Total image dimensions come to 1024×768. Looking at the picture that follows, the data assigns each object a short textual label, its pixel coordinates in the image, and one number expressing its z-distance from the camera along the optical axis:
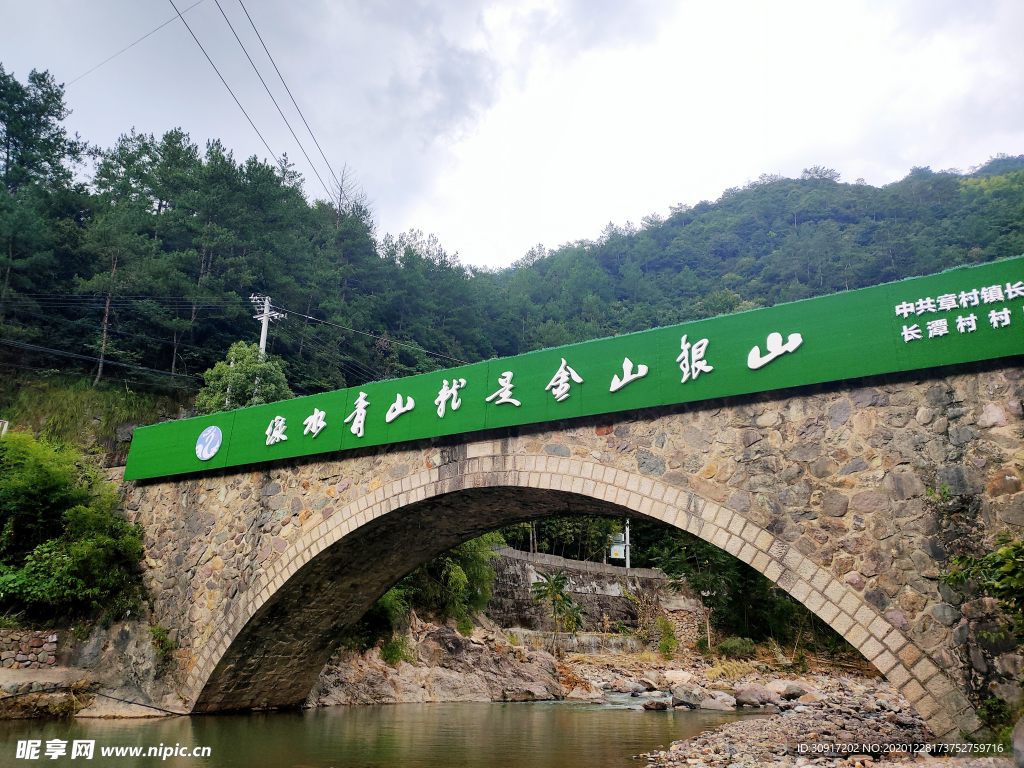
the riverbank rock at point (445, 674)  13.86
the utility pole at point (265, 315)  18.46
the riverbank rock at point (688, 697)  15.54
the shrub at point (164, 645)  10.31
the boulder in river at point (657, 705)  15.12
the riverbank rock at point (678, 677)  19.28
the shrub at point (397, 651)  15.18
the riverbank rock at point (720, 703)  15.23
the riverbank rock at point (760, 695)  15.62
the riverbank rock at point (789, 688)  16.41
